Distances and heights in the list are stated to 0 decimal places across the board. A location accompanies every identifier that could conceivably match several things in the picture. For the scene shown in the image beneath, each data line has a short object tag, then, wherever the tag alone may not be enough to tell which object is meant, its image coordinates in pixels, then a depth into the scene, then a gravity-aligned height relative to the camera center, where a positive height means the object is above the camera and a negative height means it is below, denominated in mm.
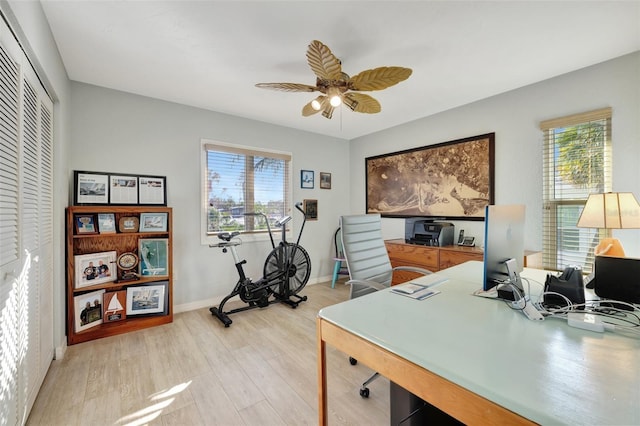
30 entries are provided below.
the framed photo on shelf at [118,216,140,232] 2729 -126
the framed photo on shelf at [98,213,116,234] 2582 -111
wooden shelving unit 2346 -437
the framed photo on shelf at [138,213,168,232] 2791 -109
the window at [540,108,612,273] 2336 +307
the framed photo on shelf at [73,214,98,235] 2451 -115
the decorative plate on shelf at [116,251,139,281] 2697 -544
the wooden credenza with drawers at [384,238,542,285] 2637 -500
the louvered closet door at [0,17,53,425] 1211 -122
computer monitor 1181 -137
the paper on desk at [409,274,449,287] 1576 -421
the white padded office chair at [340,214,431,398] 2021 -338
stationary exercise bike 3045 -813
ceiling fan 1751 +960
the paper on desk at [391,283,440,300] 1355 -421
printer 3199 -255
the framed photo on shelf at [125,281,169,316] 2686 -901
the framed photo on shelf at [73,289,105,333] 2375 -900
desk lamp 1677 -20
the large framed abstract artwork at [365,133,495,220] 3125 +428
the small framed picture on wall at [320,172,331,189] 4395 +526
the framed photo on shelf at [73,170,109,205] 2518 +233
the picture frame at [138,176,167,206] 2846 +233
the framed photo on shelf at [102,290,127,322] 2559 -913
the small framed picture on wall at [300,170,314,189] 4148 +523
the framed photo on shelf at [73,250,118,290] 2418 -537
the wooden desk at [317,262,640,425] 611 -428
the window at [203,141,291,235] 3365 +343
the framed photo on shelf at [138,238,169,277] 2779 -473
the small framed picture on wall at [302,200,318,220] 4184 +45
